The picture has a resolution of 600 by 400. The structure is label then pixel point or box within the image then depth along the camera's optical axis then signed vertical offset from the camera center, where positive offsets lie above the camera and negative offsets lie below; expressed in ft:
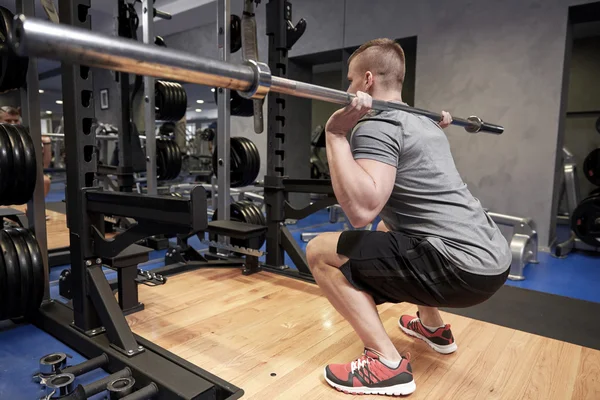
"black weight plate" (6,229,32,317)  5.82 -1.71
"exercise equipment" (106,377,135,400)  4.09 -2.43
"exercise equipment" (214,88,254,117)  10.12 +1.27
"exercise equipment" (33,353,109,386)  4.52 -2.47
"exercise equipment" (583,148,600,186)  12.86 -0.23
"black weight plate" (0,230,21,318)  5.69 -1.80
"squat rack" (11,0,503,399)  2.31 -0.56
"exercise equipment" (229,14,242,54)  9.71 +2.94
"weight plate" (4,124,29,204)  5.68 -0.15
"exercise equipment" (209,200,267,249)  9.63 -1.46
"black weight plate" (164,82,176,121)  10.95 +1.47
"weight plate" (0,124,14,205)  5.58 -0.20
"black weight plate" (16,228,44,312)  5.92 -1.74
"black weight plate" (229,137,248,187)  10.48 -0.08
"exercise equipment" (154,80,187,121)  10.91 +1.46
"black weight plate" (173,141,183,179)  12.07 -0.13
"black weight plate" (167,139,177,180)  11.96 -0.13
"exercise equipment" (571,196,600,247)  11.90 -1.84
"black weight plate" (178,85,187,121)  11.28 +1.47
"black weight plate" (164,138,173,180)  11.89 -0.07
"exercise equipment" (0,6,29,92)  5.40 +1.24
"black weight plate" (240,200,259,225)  9.65 -1.41
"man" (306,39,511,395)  3.95 -0.80
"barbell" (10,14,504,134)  2.08 +0.57
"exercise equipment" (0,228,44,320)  5.70 -1.77
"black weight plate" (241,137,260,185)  10.57 -0.16
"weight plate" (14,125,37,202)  5.78 -0.10
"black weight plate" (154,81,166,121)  10.86 +1.59
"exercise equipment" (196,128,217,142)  18.01 +0.91
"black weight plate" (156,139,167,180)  11.82 -0.13
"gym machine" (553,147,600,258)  11.98 -1.57
